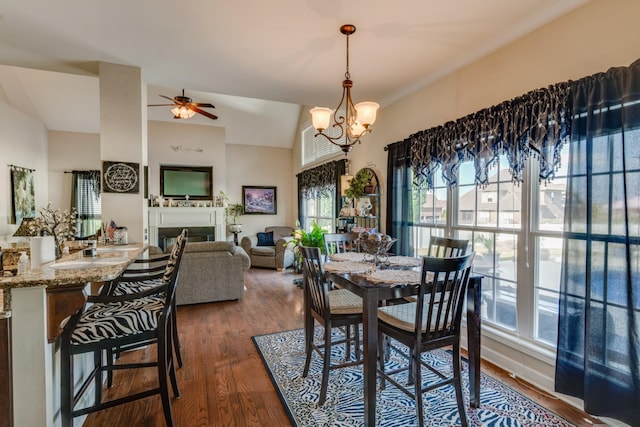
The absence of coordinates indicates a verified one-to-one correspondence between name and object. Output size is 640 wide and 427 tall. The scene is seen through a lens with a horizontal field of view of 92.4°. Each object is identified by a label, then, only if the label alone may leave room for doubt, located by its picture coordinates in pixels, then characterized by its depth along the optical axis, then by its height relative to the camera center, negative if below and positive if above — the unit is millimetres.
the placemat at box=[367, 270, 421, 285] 1868 -446
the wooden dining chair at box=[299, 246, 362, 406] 2039 -721
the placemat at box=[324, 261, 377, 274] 2176 -445
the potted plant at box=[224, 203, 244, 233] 7539 -134
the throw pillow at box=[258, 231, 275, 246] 7059 -743
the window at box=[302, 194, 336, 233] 5987 -112
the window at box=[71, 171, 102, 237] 6902 +150
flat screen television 6969 +568
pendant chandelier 2340 +728
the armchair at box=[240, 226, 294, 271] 6281 -981
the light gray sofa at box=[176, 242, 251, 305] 4000 -890
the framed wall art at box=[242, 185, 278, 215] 7859 +195
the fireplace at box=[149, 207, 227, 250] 6547 -384
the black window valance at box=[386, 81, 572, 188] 2086 +577
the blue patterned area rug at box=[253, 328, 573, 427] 1897 -1315
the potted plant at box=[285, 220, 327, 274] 4816 -503
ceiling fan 4855 +1609
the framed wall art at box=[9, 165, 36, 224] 5527 +210
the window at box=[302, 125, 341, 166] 5930 +1280
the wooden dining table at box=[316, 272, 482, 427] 1761 -705
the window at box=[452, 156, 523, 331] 2566 -224
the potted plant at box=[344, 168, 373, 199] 4090 +316
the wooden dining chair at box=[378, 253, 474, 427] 1667 -721
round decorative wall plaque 3221 +306
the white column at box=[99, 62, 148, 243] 3166 +795
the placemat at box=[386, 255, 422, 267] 2395 -440
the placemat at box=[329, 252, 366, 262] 2623 -439
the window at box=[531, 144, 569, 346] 2271 -337
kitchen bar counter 1421 -578
